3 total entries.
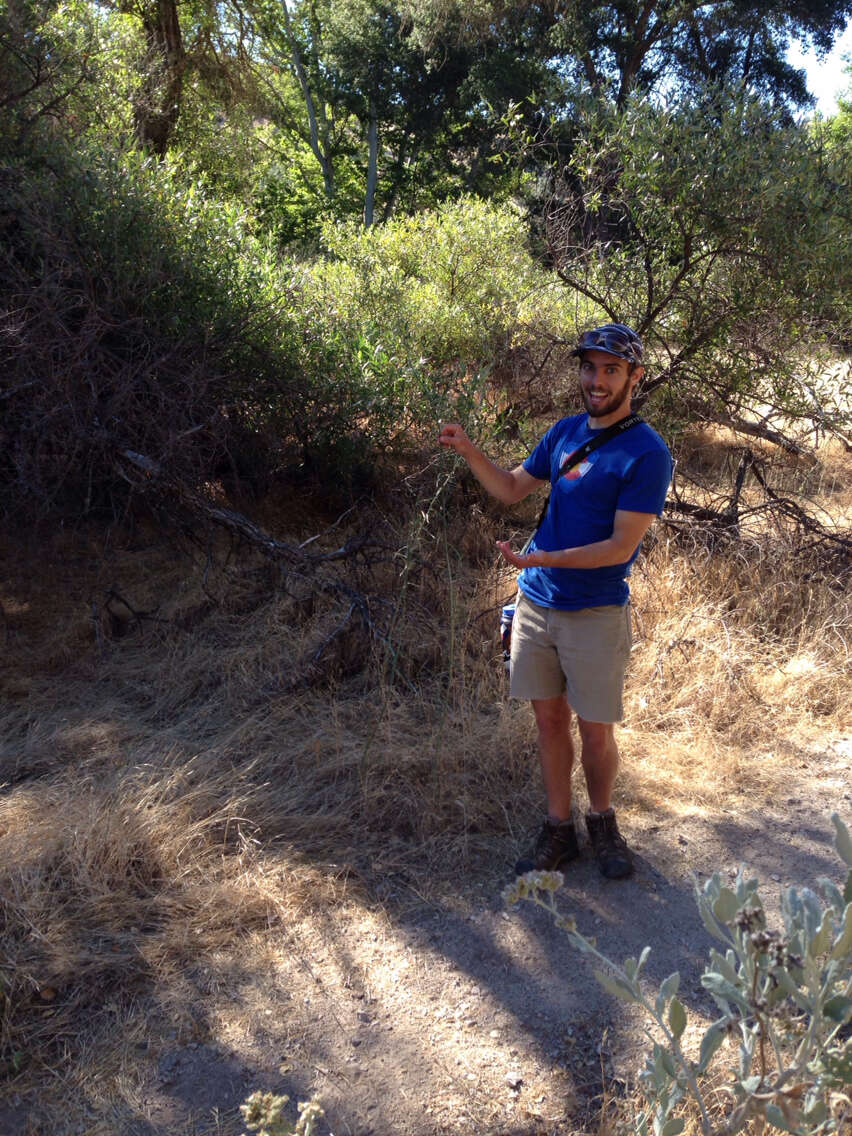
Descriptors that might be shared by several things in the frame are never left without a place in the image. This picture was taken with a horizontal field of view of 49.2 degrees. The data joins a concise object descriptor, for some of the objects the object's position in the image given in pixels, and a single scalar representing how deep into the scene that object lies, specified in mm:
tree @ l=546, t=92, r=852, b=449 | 5398
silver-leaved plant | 1634
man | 2828
